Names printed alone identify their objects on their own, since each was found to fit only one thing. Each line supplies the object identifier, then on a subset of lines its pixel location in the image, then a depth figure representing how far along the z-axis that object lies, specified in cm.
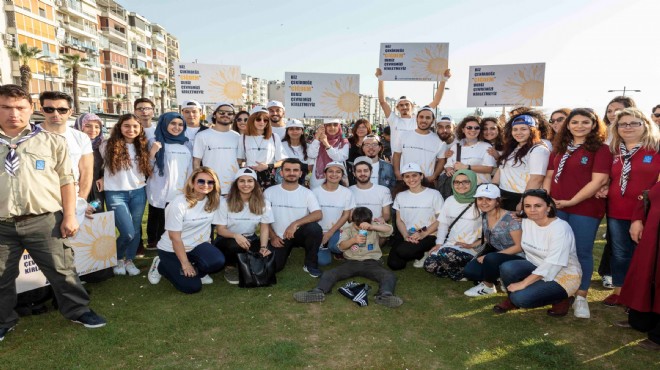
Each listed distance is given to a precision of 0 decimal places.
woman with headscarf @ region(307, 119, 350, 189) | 696
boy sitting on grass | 494
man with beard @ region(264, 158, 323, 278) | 586
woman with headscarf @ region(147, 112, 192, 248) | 590
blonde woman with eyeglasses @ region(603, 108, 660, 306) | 409
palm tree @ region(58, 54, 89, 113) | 5166
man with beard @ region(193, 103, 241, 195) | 634
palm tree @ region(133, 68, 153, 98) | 7275
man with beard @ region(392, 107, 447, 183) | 677
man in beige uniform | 357
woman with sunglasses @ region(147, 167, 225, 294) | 508
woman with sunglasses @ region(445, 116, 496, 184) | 618
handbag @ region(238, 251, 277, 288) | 529
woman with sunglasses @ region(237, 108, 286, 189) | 648
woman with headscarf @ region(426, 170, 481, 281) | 554
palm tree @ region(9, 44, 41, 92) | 4441
